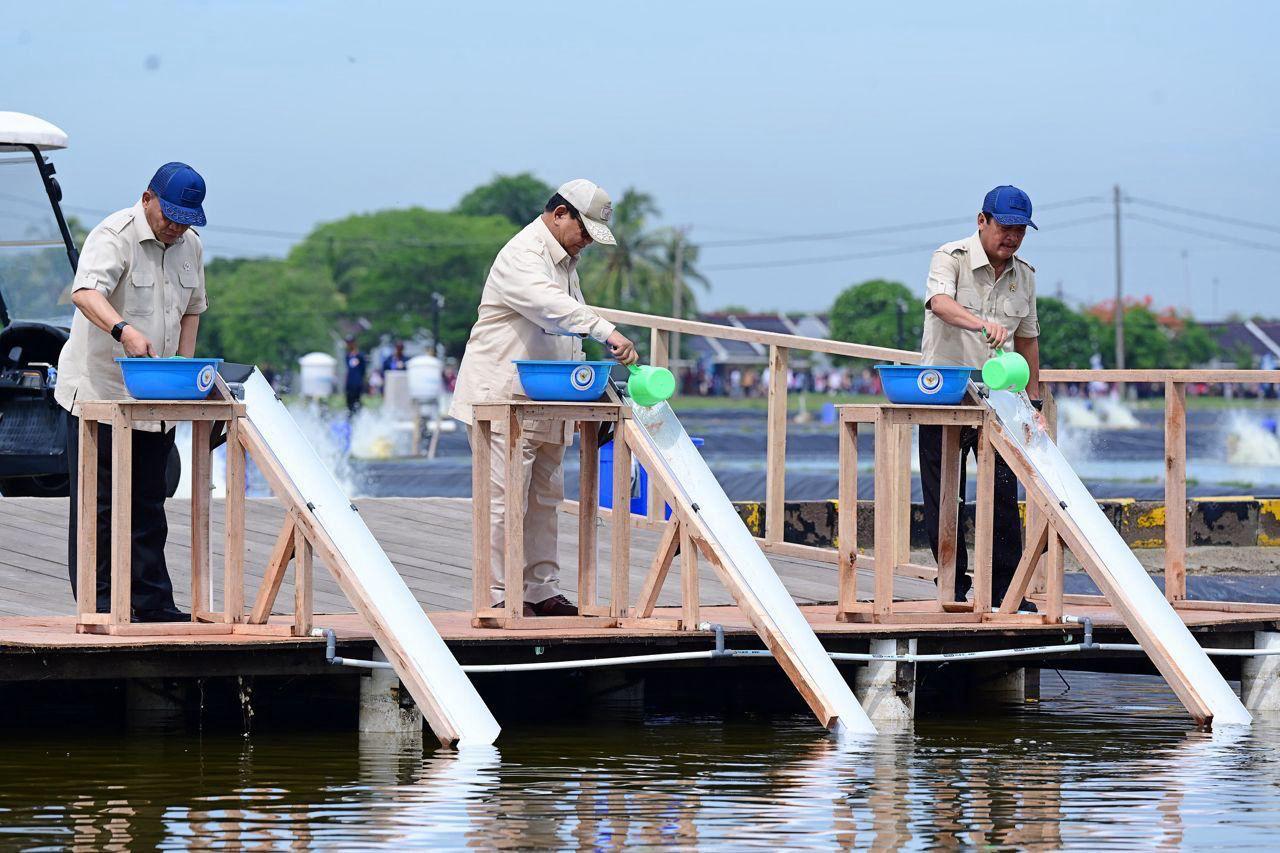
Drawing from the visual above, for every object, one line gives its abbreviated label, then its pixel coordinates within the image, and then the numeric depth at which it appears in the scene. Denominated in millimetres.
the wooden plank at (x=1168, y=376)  18641
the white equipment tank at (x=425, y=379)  69437
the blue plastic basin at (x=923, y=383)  17203
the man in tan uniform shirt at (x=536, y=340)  16609
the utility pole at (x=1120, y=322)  153125
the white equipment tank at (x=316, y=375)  81500
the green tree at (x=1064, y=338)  183250
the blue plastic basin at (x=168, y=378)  15031
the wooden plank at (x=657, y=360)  22000
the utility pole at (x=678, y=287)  191500
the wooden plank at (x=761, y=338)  20750
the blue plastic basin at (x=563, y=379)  16141
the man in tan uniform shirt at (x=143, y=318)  15648
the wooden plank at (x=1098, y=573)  16766
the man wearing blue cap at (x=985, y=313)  17844
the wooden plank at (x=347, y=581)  14664
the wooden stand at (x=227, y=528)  15062
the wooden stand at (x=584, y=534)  16141
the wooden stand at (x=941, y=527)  17234
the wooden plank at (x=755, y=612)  15773
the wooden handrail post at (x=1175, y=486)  19219
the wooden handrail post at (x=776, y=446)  21828
